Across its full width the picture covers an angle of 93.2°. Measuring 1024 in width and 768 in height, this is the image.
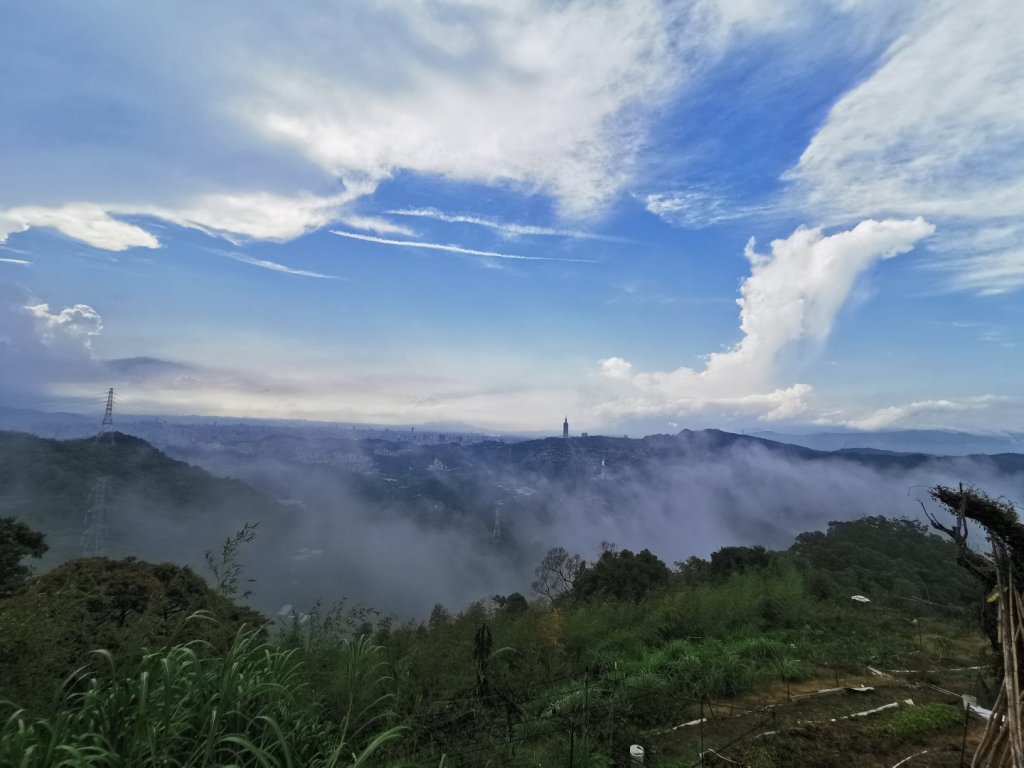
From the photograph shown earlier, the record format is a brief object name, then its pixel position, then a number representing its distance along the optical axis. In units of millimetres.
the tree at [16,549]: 8680
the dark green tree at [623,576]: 13164
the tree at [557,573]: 16802
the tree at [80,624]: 2178
